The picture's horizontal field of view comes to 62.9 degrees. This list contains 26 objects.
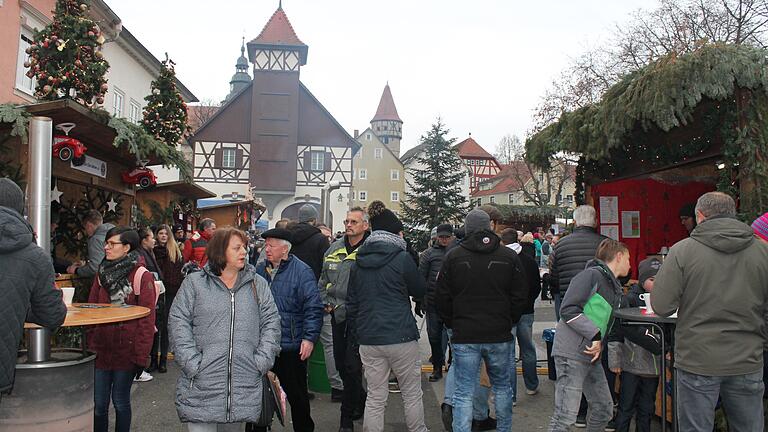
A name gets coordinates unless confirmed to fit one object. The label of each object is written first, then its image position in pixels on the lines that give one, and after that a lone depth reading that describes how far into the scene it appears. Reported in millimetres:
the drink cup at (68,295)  4379
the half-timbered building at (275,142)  41312
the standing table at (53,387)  3809
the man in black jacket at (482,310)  4633
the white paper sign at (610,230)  9109
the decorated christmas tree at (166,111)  10020
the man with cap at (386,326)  4699
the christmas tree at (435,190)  34062
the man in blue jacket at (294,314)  4742
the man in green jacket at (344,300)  5387
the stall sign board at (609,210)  9016
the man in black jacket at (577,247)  5996
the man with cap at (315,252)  6543
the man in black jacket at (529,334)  6594
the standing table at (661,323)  4229
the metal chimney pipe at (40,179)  4207
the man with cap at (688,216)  7223
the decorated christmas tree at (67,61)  7309
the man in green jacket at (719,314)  3584
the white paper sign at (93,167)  8695
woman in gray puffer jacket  3521
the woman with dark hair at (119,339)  4438
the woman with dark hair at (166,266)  7926
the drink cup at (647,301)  4661
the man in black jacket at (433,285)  7402
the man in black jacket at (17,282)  3119
